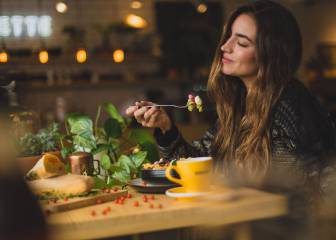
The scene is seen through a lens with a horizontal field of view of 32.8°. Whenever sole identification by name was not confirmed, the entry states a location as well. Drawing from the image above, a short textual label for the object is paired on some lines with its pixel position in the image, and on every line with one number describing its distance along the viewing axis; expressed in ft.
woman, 6.32
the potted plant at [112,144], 5.90
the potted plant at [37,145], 5.63
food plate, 4.75
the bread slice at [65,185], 4.45
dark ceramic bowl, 4.91
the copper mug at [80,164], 5.64
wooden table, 3.52
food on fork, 5.36
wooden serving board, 4.03
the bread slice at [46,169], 4.53
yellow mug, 4.22
